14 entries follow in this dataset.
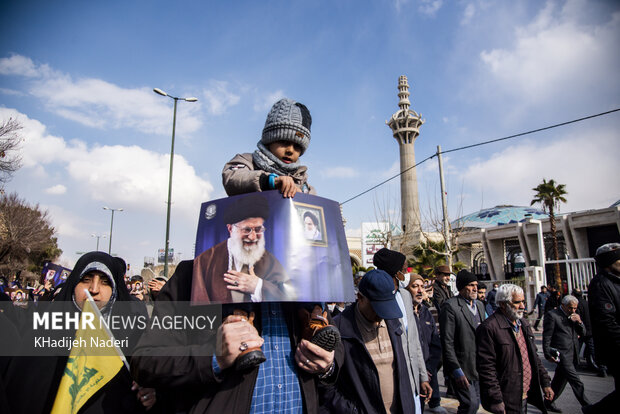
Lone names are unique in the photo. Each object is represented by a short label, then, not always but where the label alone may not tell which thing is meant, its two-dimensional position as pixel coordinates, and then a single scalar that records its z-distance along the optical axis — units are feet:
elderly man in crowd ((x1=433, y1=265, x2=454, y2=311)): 25.50
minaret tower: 220.23
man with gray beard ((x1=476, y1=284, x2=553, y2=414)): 13.71
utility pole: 67.31
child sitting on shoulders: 5.63
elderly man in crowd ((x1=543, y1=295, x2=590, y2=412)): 20.56
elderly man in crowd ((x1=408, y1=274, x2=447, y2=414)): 19.51
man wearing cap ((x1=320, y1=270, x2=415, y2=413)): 9.50
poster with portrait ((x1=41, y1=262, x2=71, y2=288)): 19.22
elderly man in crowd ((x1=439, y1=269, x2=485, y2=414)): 15.78
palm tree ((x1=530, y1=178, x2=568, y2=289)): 111.55
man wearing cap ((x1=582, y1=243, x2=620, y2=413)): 13.53
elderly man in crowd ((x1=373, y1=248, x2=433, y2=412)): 12.25
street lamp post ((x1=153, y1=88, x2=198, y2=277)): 57.06
